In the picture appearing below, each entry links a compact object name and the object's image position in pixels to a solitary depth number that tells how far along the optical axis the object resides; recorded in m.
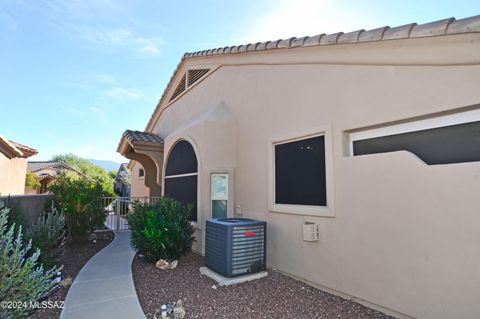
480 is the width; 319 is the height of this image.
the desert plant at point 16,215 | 6.03
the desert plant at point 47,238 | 5.48
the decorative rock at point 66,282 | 5.46
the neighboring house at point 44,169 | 33.45
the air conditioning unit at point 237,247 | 5.70
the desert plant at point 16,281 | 3.14
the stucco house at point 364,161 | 3.63
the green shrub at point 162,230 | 6.66
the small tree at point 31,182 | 28.50
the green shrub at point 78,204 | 8.95
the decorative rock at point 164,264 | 6.66
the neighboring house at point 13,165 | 13.23
